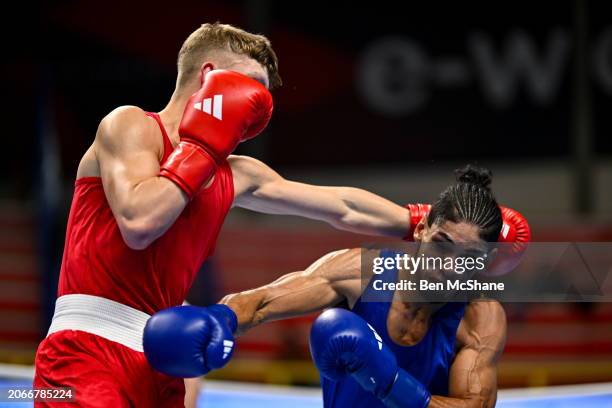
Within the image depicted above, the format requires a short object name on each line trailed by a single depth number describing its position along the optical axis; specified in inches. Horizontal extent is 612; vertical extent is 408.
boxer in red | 193.2
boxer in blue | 206.8
